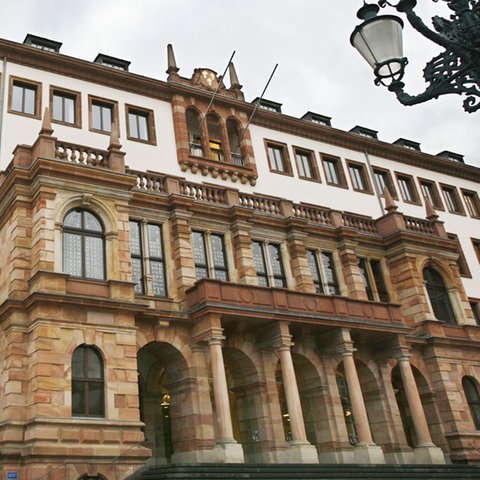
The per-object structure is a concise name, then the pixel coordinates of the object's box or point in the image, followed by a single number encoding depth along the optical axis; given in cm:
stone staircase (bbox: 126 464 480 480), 1978
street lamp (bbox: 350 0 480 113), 855
